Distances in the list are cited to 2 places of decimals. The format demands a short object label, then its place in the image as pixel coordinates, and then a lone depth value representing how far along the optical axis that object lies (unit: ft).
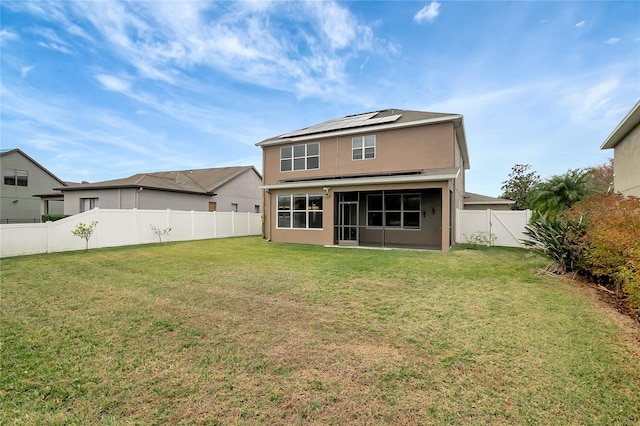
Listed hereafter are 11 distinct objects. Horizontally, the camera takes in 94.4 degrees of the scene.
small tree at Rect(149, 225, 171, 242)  52.26
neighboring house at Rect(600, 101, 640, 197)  40.34
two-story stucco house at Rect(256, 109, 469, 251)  44.32
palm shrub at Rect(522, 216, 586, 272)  24.67
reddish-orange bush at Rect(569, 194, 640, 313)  15.96
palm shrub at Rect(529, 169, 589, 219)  48.29
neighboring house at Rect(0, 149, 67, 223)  81.25
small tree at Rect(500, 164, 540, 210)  108.06
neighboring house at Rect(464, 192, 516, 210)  71.41
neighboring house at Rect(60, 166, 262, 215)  61.93
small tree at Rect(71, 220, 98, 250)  41.09
